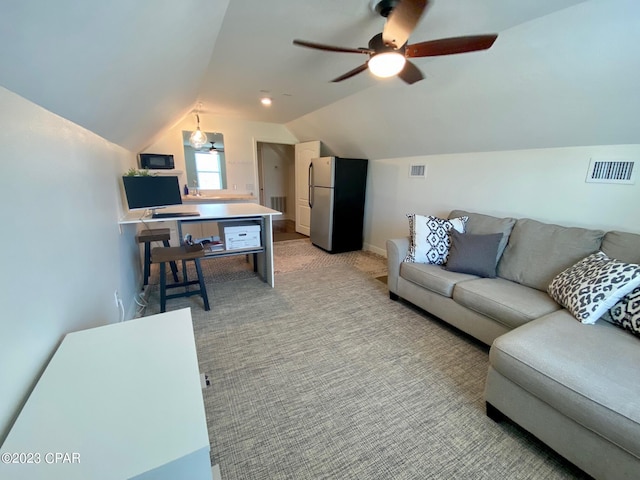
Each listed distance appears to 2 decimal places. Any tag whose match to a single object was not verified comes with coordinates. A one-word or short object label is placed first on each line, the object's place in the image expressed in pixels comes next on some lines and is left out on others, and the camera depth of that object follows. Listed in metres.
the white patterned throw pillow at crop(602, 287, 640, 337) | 1.49
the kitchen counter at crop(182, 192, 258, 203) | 4.75
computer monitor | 2.48
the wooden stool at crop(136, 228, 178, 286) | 3.01
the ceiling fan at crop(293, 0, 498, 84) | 1.40
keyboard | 2.69
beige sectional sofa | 1.11
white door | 5.23
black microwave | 4.25
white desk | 2.71
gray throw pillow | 2.38
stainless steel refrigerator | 4.39
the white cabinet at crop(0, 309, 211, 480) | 0.60
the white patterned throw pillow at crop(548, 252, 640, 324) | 1.57
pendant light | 4.18
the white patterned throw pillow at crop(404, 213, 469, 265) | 2.66
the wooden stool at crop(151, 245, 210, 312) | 2.49
